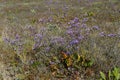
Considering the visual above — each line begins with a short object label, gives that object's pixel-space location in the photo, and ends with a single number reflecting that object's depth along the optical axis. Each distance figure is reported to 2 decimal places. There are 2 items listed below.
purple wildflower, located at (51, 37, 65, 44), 6.33
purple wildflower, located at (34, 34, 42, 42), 6.78
